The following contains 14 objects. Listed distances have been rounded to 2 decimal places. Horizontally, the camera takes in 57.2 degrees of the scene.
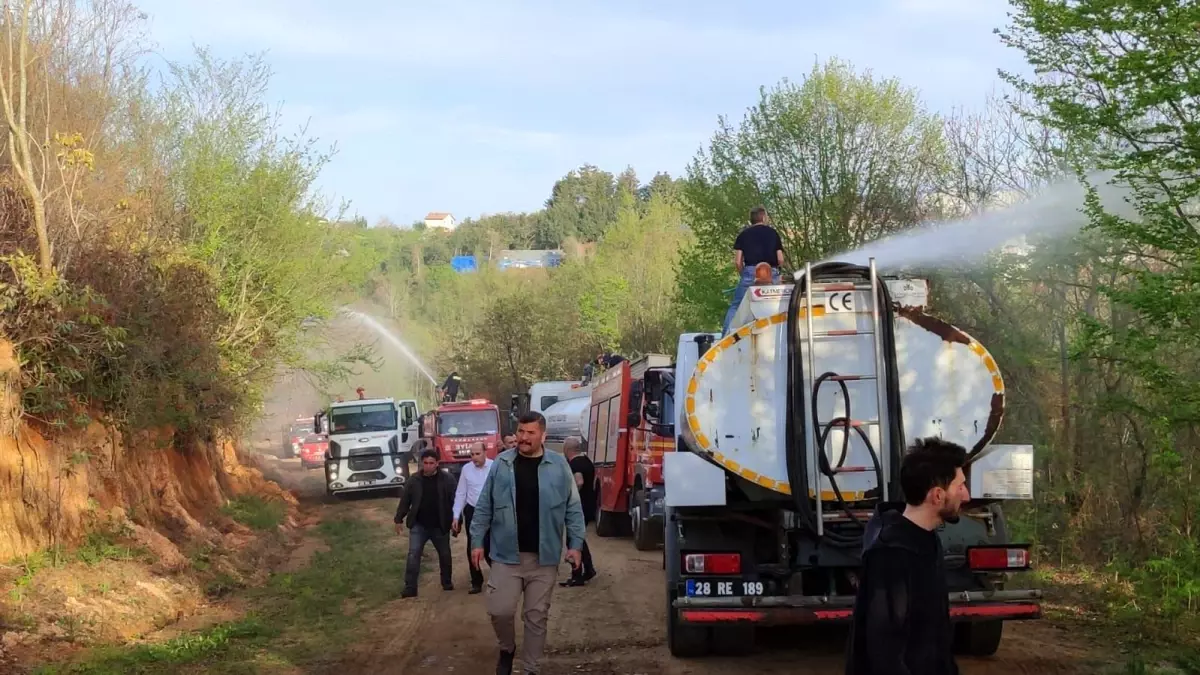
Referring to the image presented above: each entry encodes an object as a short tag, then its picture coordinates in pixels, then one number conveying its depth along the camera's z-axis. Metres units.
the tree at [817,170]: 26.17
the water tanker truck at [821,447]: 8.06
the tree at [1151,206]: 9.63
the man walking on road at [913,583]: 3.87
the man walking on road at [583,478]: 13.83
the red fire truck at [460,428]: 32.12
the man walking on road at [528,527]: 7.66
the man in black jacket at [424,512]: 13.77
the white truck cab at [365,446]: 31.69
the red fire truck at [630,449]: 13.55
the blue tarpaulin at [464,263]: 117.44
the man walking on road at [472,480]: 12.88
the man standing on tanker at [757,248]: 11.74
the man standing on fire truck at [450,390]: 41.03
